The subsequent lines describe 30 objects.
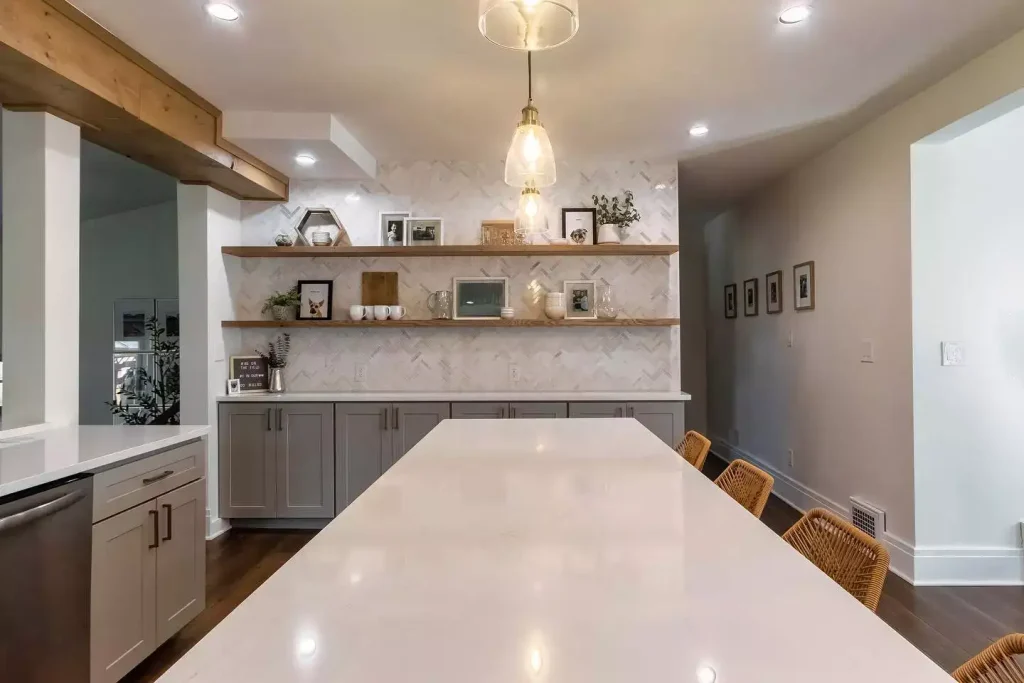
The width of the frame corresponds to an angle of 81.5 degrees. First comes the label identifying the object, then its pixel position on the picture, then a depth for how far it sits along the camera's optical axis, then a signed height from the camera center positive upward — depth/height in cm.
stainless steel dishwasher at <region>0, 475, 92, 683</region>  162 -68
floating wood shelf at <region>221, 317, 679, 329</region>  408 +17
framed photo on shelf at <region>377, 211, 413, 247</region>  423 +86
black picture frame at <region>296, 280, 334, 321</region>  427 +31
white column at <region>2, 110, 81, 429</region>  246 +33
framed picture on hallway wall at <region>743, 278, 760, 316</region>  518 +44
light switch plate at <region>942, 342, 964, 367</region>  302 -4
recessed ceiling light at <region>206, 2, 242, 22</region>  221 +128
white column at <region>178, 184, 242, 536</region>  388 +22
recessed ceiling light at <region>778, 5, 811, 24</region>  222 +126
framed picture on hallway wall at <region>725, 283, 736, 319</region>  572 +45
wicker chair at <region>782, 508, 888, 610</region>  106 -41
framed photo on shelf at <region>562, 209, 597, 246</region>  421 +90
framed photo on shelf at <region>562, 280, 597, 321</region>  423 +35
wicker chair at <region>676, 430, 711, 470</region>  221 -39
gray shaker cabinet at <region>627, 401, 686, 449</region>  387 -46
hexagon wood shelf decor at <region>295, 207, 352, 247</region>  419 +86
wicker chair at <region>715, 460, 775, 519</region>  163 -40
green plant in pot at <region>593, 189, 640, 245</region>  408 +92
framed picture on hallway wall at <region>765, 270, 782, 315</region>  466 +44
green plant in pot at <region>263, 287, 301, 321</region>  421 +32
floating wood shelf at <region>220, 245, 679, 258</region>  405 +68
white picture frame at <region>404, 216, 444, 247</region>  420 +86
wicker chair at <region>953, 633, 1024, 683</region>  81 -44
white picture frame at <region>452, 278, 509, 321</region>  426 +32
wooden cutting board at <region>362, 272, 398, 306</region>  429 +44
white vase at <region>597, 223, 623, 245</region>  407 +78
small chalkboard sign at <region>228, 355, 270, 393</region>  418 -17
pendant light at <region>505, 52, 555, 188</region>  201 +67
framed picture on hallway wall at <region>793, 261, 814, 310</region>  412 +43
